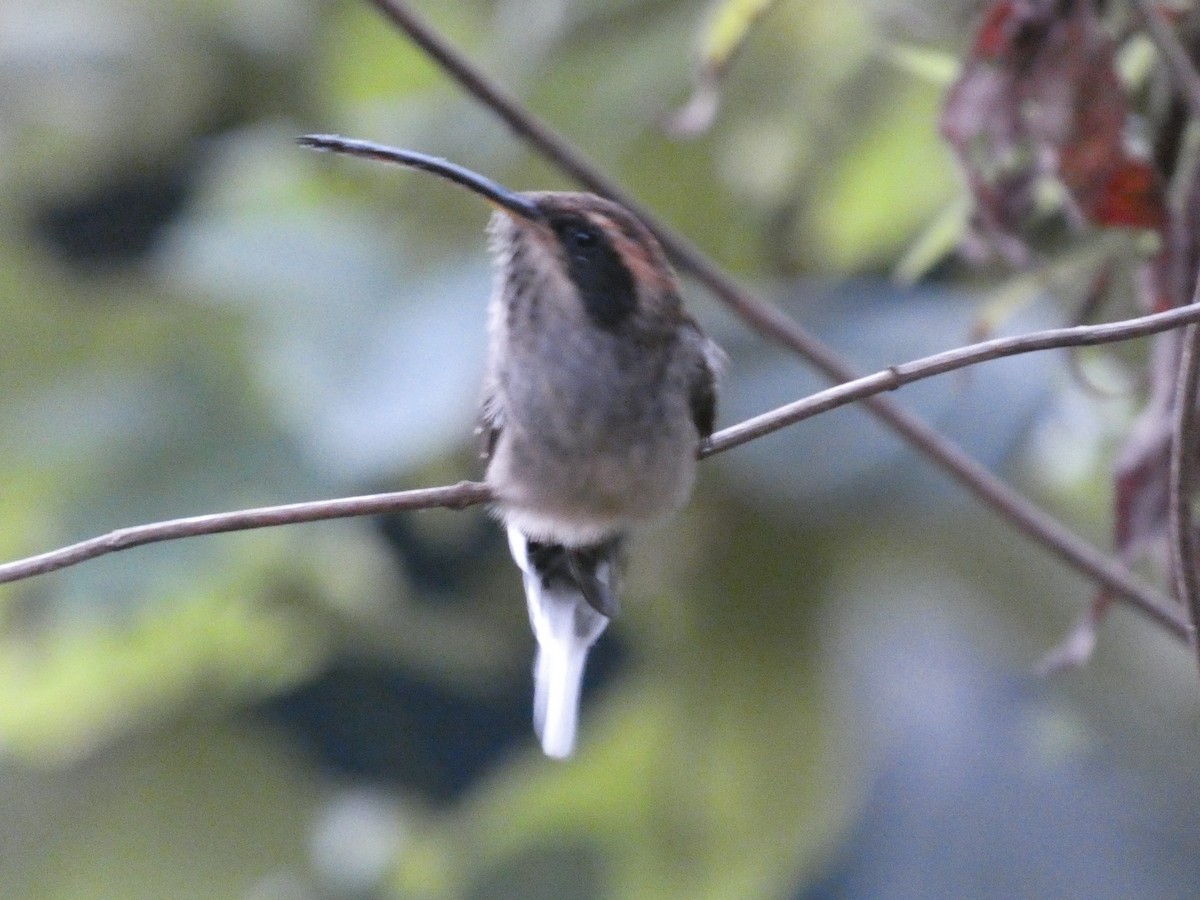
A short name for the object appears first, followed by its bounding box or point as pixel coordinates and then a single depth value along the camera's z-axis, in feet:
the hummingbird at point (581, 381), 10.42
